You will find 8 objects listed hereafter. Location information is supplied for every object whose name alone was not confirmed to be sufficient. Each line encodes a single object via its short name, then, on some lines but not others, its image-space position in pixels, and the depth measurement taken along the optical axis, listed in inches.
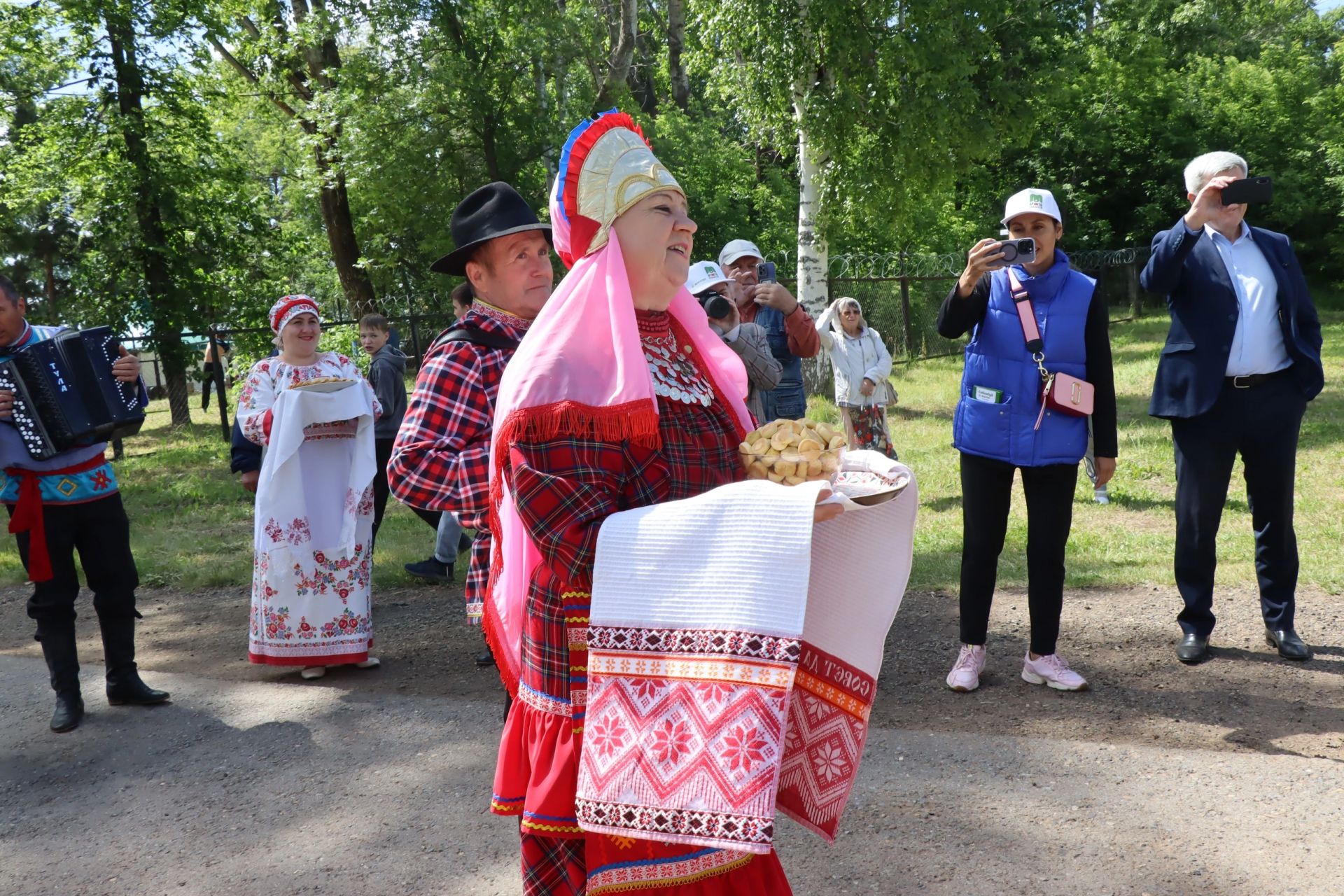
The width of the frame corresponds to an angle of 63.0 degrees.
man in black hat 110.4
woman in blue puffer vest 186.4
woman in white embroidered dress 233.8
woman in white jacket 372.5
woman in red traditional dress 84.2
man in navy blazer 201.0
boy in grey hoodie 307.9
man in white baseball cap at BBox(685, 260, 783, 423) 207.9
